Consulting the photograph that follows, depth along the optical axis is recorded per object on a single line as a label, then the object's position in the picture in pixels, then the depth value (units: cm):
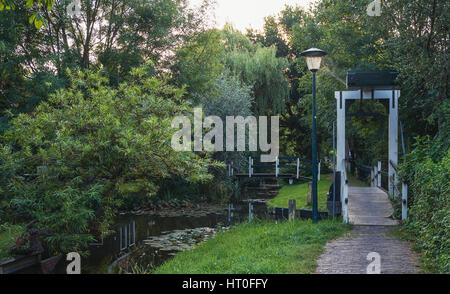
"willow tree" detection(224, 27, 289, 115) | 2506
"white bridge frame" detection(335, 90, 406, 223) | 1182
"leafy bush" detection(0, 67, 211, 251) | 882
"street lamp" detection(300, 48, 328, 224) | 981
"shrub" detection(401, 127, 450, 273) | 592
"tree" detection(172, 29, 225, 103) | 1828
